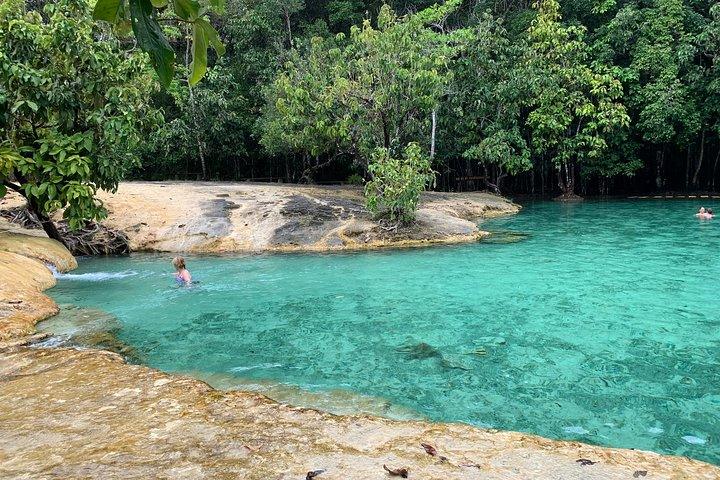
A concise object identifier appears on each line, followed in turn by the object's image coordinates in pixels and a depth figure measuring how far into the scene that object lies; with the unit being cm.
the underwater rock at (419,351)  631
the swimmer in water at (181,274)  1011
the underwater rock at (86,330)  661
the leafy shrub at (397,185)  1484
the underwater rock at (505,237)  1504
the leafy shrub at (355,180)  2982
